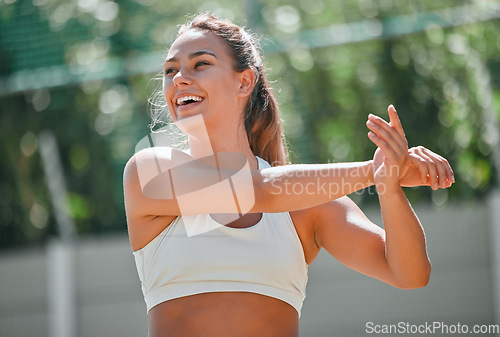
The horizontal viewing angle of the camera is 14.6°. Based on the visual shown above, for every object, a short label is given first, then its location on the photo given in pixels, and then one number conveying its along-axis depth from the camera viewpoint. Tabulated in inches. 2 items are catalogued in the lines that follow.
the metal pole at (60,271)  301.0
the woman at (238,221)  136.9
